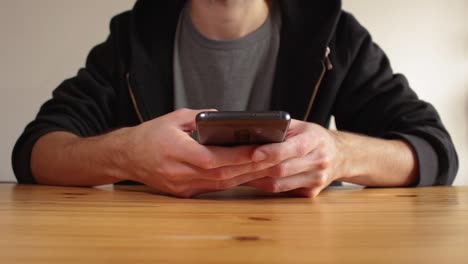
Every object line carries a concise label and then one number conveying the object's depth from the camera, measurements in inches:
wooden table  10.8
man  34.1
